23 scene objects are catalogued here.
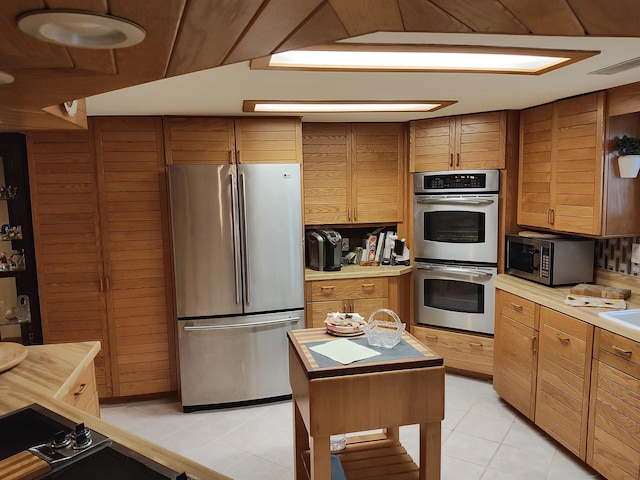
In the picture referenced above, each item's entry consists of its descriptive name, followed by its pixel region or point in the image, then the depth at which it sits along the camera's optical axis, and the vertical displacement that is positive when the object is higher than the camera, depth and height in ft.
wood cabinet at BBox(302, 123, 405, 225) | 13.67 +0.67
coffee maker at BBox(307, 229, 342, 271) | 13.27 -1.49
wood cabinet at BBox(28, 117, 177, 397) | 11.30 -0.99
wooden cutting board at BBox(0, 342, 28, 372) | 6.23 -2.08
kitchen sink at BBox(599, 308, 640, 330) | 8.50 -2.25
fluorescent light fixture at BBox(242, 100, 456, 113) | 10.16 +2.04
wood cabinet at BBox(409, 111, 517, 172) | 11.96 +1.35
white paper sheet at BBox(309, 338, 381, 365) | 6.86 -2.31
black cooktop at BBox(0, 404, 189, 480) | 3.75 -2.14
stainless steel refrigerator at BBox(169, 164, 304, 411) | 11.20 -1.89
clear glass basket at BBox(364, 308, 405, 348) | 7.29 -2.15
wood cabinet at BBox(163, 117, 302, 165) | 11.50 +1.42
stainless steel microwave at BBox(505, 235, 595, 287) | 10.50 -1.54
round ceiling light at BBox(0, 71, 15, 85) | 3.05 +0.82
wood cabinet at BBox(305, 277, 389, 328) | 12.81 -2.71
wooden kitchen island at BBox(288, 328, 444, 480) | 6.44 -2.79
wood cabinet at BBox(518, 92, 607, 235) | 9.59 +0.57
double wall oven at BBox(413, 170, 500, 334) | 12.34 -1.45
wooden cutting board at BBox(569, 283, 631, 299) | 9.54 -2.05
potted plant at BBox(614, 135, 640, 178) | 9.14 +0.64
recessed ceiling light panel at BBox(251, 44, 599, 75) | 6.09 +1.93
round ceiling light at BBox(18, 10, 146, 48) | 2.12 +0.83
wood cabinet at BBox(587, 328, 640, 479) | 7.68 -3.67
